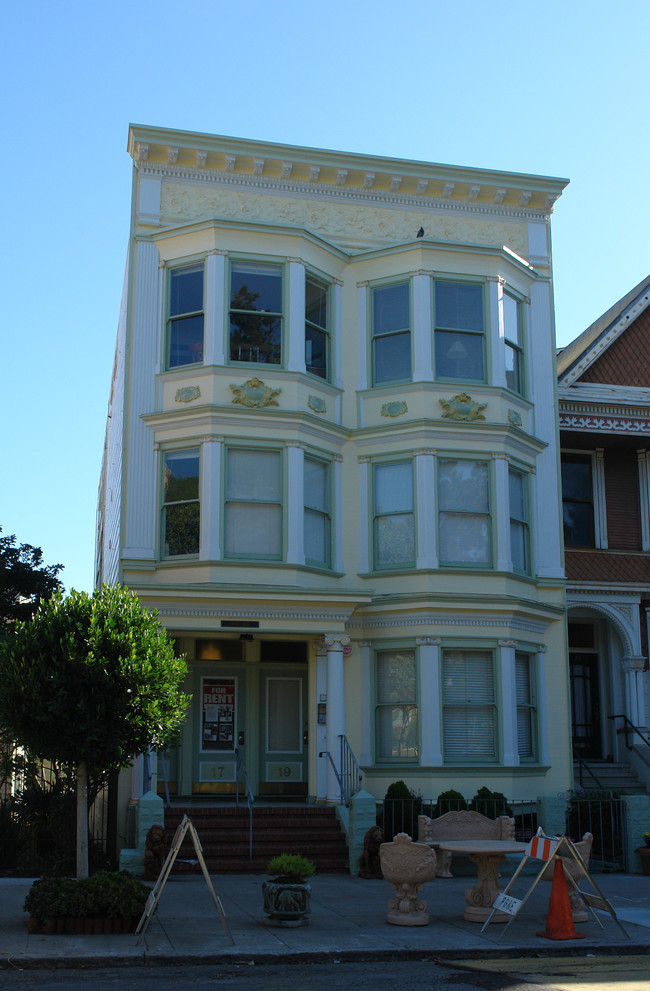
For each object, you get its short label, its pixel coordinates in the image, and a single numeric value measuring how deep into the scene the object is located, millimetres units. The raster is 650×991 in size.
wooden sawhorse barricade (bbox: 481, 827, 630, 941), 11023
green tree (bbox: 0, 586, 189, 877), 11438
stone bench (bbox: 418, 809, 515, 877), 15000
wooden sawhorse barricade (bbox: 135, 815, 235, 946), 10641
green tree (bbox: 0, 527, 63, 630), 22500
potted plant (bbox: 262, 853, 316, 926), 11461
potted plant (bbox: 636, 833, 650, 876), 16777
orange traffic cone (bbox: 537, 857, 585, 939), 11102
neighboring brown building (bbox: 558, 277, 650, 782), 21781
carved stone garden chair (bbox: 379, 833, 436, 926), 11820
